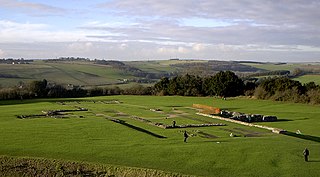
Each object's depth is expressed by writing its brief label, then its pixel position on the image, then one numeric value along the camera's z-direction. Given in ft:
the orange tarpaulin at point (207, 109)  177.17
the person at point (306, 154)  83.82
